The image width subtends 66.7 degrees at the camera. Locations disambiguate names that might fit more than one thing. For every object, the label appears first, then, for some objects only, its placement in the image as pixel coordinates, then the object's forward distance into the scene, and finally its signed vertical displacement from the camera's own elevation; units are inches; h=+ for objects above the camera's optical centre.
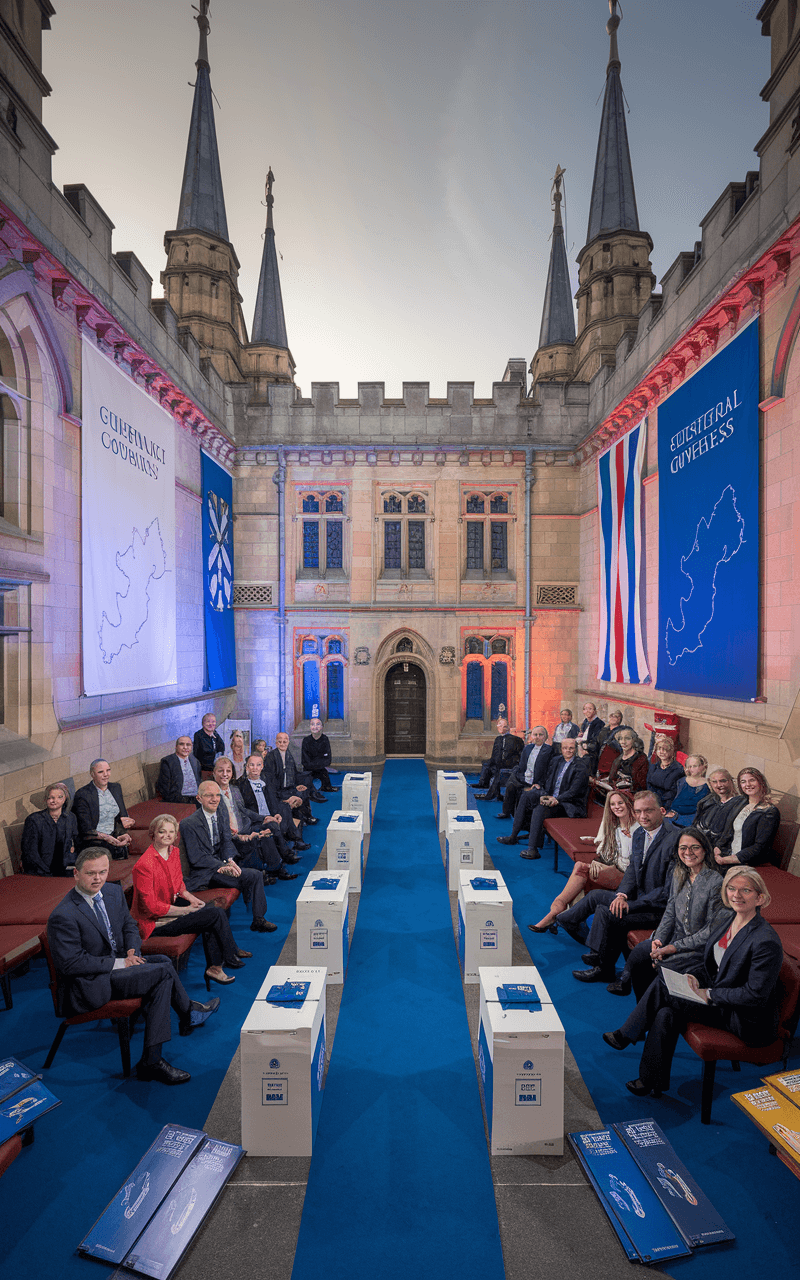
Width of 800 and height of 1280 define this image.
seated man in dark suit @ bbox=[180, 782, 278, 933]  220.5 -82.0
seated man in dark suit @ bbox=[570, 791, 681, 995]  189.5 -81.6
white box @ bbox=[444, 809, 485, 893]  267.0 -92.3
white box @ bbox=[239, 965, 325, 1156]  126.3 -93.5
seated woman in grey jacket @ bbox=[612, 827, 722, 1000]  157.0 -74.1
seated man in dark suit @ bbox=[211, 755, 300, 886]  265.4 -89.7
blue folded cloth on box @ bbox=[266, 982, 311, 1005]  138.9 -82.4
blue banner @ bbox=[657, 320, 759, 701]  272.5 +55.8
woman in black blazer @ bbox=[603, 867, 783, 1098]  134.0 -80.4
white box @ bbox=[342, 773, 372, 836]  333.8 -86.9
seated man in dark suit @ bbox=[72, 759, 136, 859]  254.1 -75.2
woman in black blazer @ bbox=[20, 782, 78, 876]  226.1 -74.9
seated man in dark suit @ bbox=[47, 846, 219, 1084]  145.6 -81.7
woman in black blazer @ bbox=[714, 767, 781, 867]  216.7 -68.8
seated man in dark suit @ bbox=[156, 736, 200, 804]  343.0 -78.4
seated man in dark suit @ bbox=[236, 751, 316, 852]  298.0 -82.5
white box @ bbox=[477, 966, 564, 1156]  127.0 -95.0
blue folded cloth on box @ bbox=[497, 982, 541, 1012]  140.4 -84.1
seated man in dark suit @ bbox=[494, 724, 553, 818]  350.0 -78.2
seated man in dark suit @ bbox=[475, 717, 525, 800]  429.4 -84.8
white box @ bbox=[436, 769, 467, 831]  352.5 -90.2
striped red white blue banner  411.2 +56.2
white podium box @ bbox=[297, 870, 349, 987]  198.4 -96.3
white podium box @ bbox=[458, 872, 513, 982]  196.4 -95.6
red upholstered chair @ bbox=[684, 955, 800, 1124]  134.7 -90.6
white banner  299.4 +59.3
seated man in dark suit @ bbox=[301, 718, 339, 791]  457.4 -87.9
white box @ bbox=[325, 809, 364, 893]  259.6 -90.5
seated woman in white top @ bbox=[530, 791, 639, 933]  218.4 -81.3
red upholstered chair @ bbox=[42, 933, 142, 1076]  148.5 -92.2
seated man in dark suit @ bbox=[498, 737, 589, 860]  306.8 -80.8
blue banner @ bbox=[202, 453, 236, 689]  478.0 +54.4
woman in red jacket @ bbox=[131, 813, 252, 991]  187.0 -84.1
